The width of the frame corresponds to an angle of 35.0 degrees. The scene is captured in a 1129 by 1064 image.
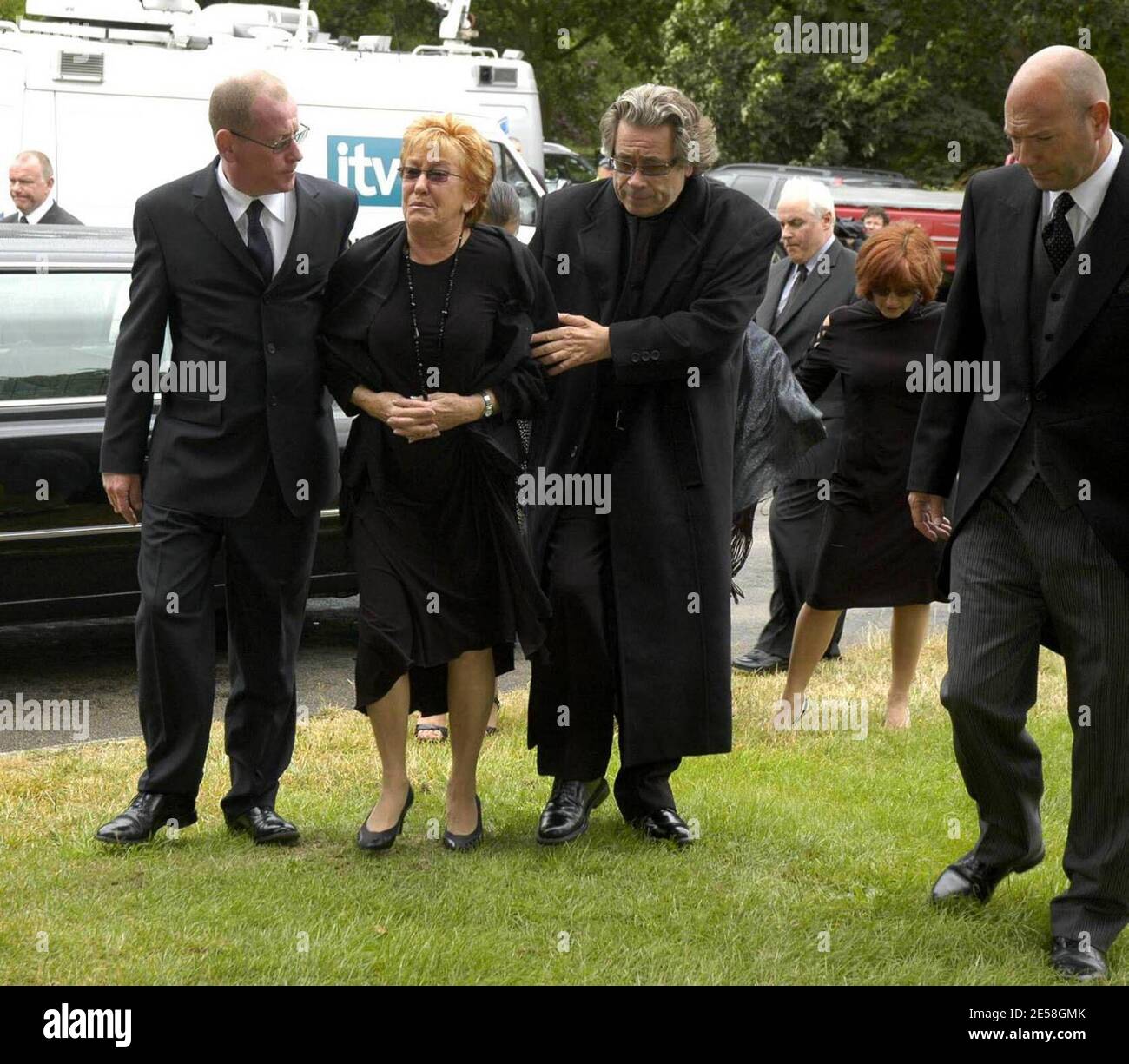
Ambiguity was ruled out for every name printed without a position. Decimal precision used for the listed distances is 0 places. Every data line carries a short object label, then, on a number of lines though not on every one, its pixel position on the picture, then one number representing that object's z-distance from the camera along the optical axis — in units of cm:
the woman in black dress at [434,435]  511
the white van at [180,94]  1359
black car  731
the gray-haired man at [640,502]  539
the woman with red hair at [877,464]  708
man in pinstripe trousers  433
